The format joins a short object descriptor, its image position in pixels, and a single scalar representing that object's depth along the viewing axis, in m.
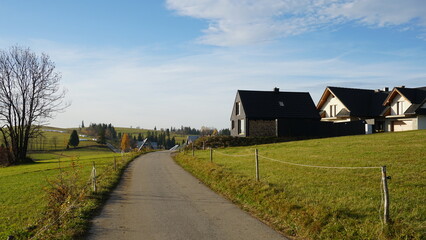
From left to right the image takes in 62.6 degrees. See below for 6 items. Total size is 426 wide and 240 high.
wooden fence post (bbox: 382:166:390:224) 7.23
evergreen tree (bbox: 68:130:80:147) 115.19
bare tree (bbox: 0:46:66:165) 43.28
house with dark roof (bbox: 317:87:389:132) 44.06
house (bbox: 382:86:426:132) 38.12
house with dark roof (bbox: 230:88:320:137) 40.38
